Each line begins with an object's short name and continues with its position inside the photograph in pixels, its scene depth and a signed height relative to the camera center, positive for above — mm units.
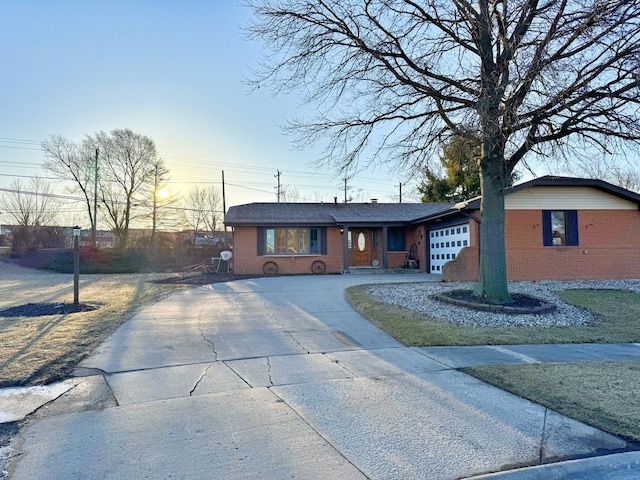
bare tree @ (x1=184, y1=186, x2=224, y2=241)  40906 +4382
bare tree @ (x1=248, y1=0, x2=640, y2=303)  8406 +3766
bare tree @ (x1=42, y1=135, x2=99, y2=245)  33656 +7364
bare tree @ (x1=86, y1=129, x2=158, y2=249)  34156 +6614
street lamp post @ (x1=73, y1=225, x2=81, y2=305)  10672 -34
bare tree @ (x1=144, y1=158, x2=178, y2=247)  35125 +4675
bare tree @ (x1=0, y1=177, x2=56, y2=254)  32312 +3573
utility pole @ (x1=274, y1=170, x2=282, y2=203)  43566 +6858
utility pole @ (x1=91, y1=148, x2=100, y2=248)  33000 +4108
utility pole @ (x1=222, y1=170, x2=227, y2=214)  37853 +4671
